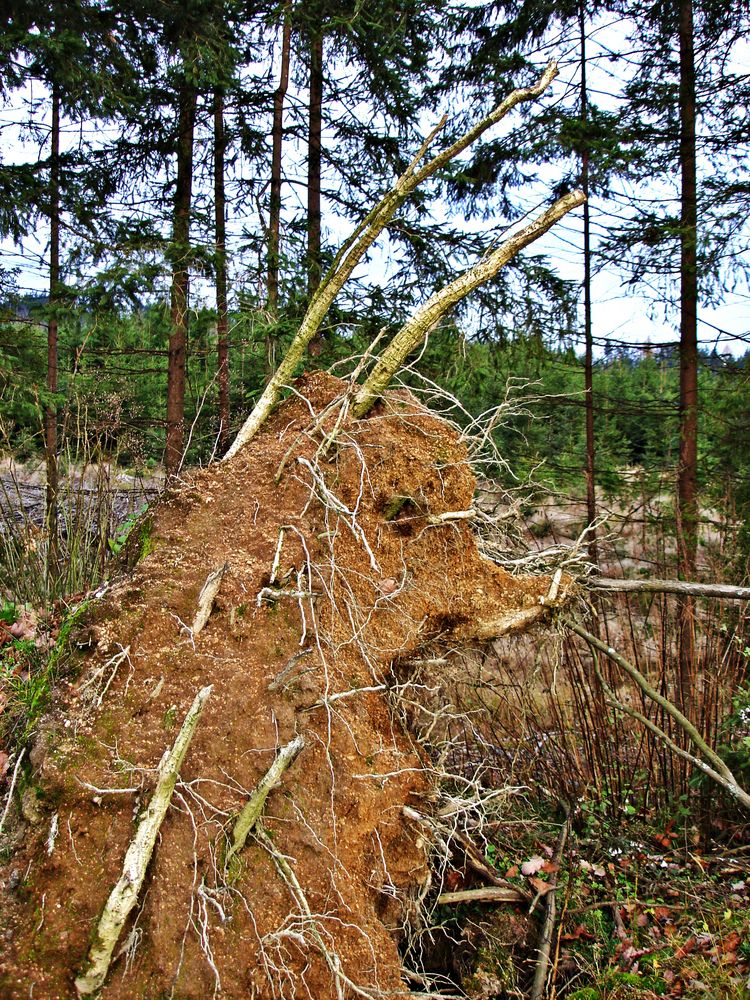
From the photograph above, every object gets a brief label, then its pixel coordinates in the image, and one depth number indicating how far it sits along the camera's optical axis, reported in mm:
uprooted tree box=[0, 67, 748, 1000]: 2014
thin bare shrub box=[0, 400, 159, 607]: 4344
